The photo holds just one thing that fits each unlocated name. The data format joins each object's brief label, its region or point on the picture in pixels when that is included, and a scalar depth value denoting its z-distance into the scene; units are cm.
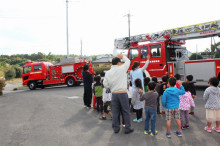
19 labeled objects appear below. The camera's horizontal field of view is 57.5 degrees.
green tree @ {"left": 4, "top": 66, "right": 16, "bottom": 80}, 4150
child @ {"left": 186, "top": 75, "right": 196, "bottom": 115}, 589
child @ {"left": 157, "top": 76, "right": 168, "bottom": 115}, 611
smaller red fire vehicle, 1744
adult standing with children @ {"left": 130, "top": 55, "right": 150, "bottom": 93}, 629
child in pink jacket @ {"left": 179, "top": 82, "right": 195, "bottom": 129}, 500
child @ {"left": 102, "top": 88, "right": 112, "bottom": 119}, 629
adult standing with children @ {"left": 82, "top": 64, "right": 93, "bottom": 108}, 799
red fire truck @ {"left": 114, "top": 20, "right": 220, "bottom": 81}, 1048
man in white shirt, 493
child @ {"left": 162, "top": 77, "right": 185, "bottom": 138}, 449
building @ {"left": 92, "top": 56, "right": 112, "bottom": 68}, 5772
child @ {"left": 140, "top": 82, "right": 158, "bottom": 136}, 459
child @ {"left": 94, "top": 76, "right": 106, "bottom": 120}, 673
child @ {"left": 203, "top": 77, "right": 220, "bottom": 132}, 465
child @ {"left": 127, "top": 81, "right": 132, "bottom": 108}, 672
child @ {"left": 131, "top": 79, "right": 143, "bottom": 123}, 560
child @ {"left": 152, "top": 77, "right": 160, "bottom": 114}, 629
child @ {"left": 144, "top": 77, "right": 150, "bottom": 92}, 611
